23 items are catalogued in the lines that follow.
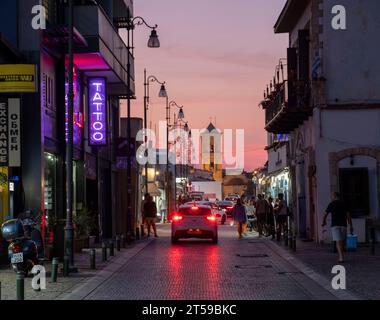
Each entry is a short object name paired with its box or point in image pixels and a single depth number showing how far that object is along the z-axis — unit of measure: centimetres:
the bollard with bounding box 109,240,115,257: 2564
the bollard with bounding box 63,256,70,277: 1914
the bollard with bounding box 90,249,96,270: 2105
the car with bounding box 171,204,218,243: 3338
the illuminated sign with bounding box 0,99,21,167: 2200
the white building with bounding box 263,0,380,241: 3005
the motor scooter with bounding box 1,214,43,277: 1836
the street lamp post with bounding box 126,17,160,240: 3322
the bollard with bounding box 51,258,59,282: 1770
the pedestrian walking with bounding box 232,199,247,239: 3688
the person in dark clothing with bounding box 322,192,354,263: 2223
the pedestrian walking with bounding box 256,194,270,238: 3759
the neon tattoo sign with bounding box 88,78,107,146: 3181
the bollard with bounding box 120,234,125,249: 3059
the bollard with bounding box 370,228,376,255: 2428
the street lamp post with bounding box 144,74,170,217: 4531
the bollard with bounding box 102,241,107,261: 2347
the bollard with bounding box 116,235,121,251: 2795
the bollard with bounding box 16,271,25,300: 1310
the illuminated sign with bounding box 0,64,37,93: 2153
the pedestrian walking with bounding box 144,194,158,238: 3788
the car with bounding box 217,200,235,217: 6694
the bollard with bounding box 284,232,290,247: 3008
